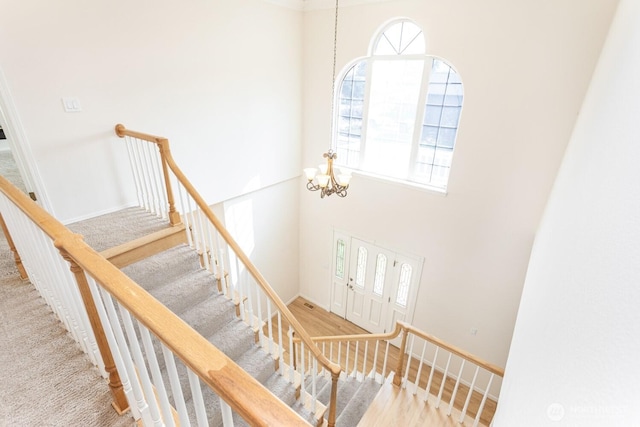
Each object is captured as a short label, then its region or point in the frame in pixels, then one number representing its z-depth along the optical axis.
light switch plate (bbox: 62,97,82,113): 2.87
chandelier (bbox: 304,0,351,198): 3.02
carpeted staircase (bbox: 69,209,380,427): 2.80
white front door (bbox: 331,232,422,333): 5.08
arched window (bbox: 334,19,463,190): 4.16
